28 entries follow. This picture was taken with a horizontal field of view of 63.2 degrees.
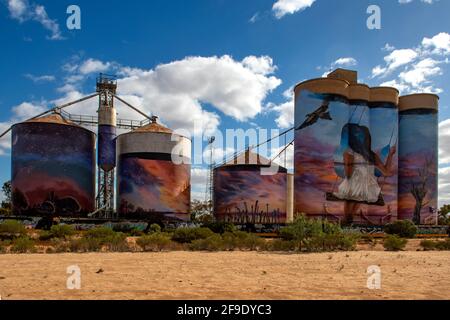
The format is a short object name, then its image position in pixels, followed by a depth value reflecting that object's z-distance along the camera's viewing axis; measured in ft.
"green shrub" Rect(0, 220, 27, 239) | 113.91
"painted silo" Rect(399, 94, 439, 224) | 231.30
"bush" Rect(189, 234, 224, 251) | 85.35
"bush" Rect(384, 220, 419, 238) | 150.51
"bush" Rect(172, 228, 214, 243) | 103.96
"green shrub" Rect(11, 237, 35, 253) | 77.58
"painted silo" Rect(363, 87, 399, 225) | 217.77
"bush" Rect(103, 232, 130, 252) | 82.89
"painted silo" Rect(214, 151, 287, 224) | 222.89
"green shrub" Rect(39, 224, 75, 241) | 109.29
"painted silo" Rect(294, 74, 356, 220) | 197.88
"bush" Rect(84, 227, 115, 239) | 102.32
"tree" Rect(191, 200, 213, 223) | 303.97
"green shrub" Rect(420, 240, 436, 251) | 98.08
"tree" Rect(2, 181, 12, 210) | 294.46
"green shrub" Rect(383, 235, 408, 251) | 91.40
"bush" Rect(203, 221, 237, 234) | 137.08
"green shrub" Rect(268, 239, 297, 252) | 85.10
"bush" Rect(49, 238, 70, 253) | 78.95
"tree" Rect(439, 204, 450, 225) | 293.02
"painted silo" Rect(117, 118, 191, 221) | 193.36
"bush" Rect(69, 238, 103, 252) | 80.53
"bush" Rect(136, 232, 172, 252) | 85.33
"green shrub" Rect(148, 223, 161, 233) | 156.71
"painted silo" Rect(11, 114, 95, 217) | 181.88
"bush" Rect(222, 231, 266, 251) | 88.02
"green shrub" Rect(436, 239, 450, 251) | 98.66
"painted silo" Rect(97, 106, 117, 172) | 210.79
